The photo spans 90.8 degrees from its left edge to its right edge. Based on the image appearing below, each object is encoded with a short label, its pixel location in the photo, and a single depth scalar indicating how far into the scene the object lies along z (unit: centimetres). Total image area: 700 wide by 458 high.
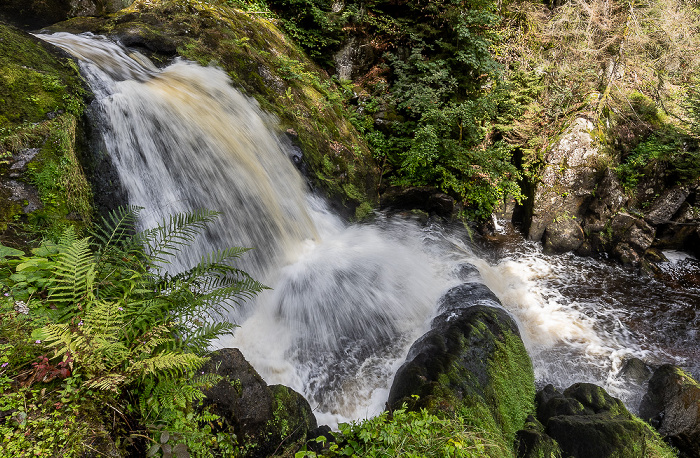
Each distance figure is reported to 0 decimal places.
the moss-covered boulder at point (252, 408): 290
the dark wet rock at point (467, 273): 641
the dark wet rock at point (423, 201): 884
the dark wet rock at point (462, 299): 530
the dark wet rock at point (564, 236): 864
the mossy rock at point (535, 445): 353
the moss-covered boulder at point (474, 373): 358
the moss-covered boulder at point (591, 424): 358
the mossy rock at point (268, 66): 685
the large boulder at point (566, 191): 868
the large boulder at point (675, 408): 436
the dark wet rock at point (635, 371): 531
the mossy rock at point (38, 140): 343
